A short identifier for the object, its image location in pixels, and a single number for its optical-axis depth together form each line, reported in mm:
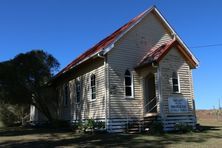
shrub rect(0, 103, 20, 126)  21969
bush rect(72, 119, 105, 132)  12493
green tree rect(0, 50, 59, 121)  16314
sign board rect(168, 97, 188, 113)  12566
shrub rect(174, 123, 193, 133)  12358
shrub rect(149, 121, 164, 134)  11843
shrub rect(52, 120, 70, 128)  16237
